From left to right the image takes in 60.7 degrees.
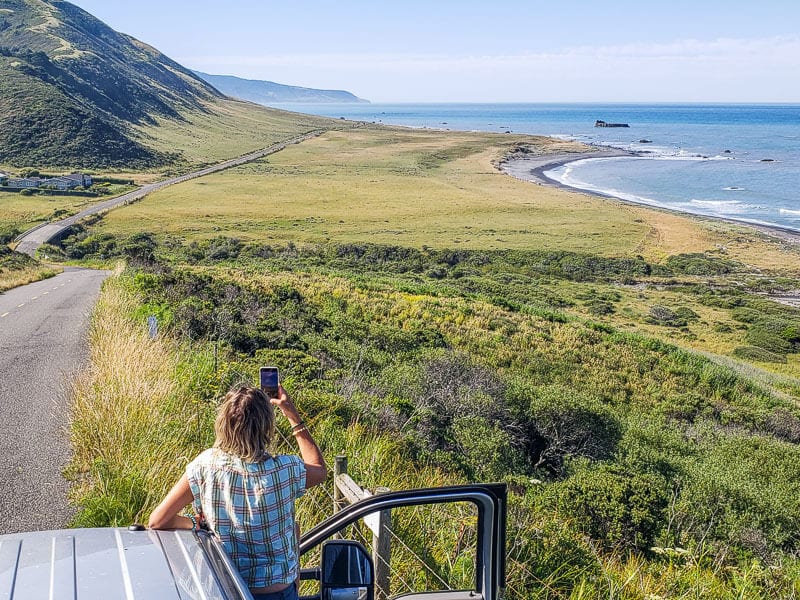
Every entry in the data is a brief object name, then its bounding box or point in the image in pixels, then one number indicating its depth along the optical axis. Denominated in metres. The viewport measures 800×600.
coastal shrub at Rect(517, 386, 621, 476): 11.76
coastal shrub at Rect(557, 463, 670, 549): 7.92
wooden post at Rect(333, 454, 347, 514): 4.31
